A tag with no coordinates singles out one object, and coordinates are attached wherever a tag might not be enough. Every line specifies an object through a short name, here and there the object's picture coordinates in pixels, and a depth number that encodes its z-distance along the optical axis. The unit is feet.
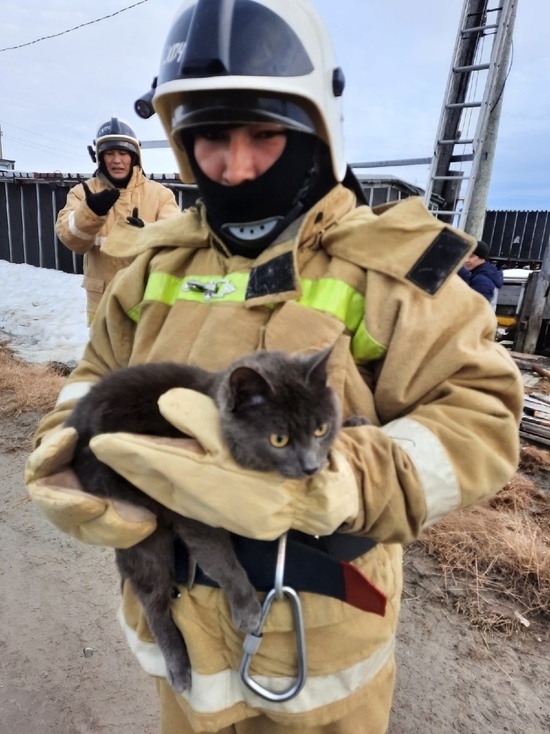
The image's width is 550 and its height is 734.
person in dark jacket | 22.04
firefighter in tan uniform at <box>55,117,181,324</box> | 15.85
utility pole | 29.27
